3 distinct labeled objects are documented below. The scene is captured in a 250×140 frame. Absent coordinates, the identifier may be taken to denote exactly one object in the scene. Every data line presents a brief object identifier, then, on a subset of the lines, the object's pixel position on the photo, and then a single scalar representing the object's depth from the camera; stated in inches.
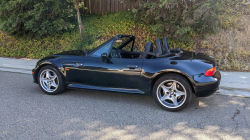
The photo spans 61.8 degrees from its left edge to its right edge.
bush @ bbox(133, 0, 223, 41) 285.0
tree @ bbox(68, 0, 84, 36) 350.5
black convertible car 153.3
